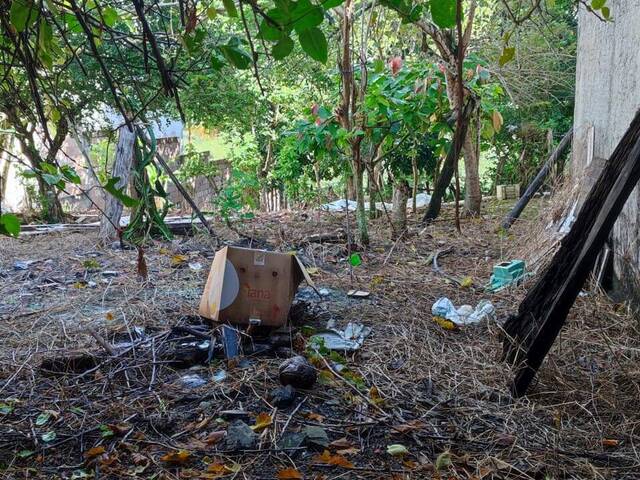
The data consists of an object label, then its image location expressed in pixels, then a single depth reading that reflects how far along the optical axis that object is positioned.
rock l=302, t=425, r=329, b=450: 1.82
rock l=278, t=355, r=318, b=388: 2.16
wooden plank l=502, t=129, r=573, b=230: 5.05
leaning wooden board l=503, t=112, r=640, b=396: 2.07
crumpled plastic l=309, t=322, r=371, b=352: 2.59
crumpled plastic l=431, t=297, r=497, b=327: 3.01
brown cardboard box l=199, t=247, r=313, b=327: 2.60
